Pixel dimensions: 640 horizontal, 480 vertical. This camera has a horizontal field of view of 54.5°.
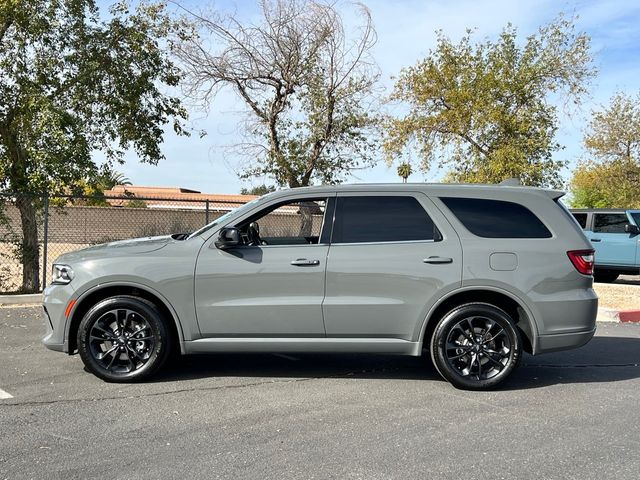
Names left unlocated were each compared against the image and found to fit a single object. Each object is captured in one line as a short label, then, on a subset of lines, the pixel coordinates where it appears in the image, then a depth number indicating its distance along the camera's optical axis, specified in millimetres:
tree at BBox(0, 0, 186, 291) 10414
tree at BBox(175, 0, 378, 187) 15312
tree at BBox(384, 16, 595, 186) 17391
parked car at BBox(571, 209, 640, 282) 16047
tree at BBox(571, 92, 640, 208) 28594
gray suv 5590
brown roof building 51047
